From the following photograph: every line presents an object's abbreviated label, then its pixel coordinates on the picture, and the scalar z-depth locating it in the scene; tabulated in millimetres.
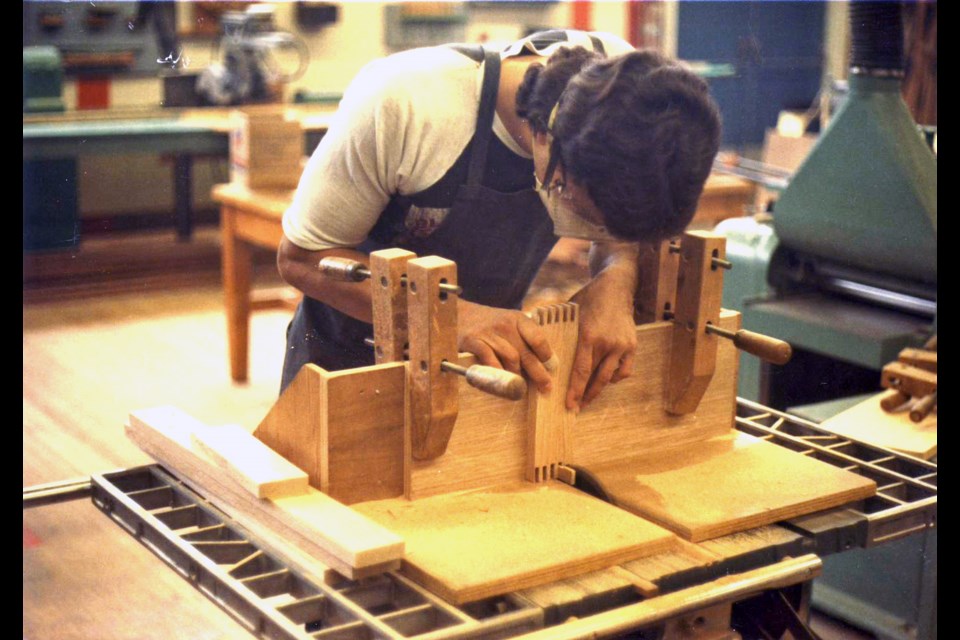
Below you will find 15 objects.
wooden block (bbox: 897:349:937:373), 2119
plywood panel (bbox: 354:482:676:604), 1160
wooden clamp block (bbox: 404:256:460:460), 1246
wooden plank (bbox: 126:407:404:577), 1147
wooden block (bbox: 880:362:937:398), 2078
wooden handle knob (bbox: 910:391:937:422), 2057
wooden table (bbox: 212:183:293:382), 3633
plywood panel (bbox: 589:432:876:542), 1332
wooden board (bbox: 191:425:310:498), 1250
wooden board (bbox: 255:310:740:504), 1274
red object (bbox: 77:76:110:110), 6117
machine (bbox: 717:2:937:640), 2227
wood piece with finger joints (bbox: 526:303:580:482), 1397
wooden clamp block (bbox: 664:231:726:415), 1494
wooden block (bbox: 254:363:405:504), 1261
